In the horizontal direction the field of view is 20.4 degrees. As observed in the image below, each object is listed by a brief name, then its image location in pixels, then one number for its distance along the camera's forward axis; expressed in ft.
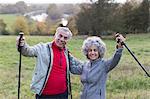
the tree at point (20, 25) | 168.55
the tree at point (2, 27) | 169.17
